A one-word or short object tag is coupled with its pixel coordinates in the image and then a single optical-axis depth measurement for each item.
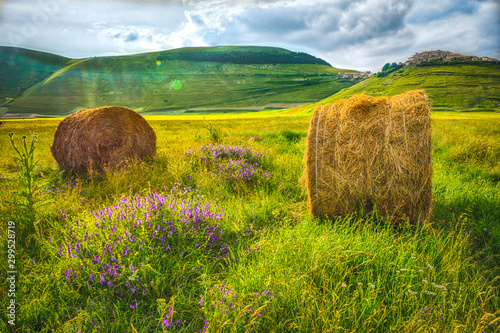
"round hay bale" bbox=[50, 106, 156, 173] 7.16
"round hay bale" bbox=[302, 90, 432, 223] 3.79
